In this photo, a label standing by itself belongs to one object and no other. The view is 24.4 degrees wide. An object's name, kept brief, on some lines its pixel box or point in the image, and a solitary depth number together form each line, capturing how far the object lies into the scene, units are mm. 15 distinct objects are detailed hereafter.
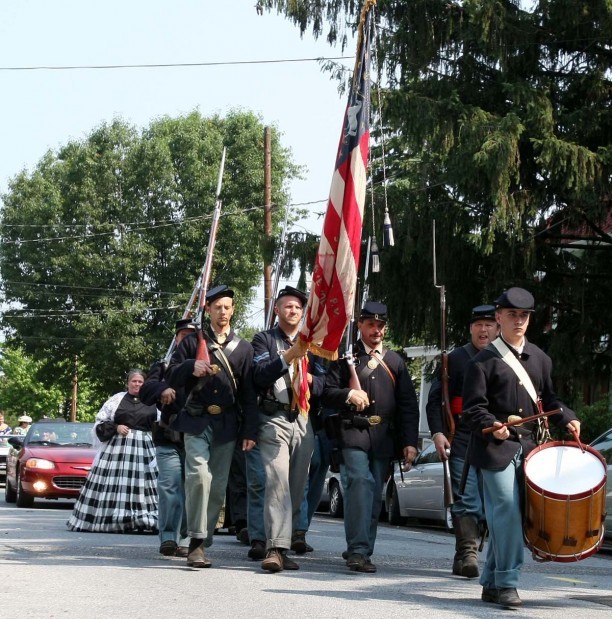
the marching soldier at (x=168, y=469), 11109
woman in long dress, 14648
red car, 20641
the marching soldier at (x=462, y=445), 10227
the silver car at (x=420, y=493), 19203
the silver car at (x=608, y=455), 14898
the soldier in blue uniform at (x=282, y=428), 9977
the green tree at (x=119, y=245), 51938
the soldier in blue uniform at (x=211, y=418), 10180
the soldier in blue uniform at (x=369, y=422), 10320
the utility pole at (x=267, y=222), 25502
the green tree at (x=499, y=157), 20547
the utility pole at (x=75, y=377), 54944
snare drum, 8172
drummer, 8414
